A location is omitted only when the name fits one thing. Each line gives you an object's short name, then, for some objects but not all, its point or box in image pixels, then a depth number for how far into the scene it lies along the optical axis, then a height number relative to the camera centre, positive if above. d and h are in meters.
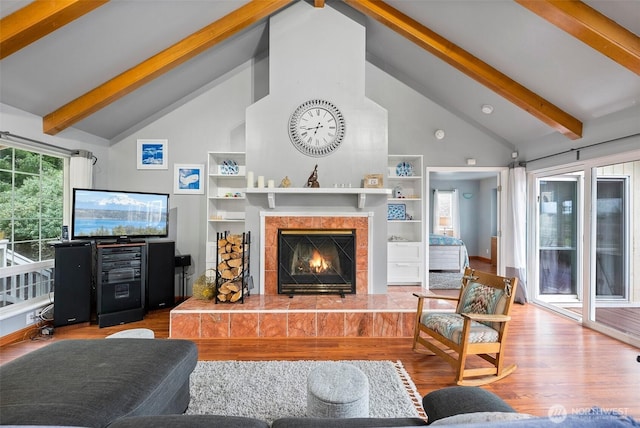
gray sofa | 0.85 -0.74
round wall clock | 3.92 +1.19
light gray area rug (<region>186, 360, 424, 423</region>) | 1.95 -1.22
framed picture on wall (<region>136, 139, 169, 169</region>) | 4.74 +1.01
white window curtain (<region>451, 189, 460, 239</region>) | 8.79 +0.26
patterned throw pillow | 2.48 -0.68
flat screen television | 3.53 +0.05
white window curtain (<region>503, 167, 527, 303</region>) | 4.62 -0.16
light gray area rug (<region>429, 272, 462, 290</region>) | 5.37 -1.14
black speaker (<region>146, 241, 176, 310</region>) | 3.96 -0.73
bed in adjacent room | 6.57 -0.71
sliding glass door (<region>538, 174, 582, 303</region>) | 4.30 -0.24
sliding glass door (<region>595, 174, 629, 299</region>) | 3.75 -0.20
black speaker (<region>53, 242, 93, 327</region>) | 3.31 -0.72
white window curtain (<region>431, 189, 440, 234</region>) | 8.87 +0.23
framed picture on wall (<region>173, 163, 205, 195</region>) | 4.76 +0.63
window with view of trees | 3.18 +0.05
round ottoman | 1.52 -0.89
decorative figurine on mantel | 3.81 +0.50
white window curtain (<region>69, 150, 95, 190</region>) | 3.82 +0.62
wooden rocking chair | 2.33 -0.87
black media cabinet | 3.49 -0.75
